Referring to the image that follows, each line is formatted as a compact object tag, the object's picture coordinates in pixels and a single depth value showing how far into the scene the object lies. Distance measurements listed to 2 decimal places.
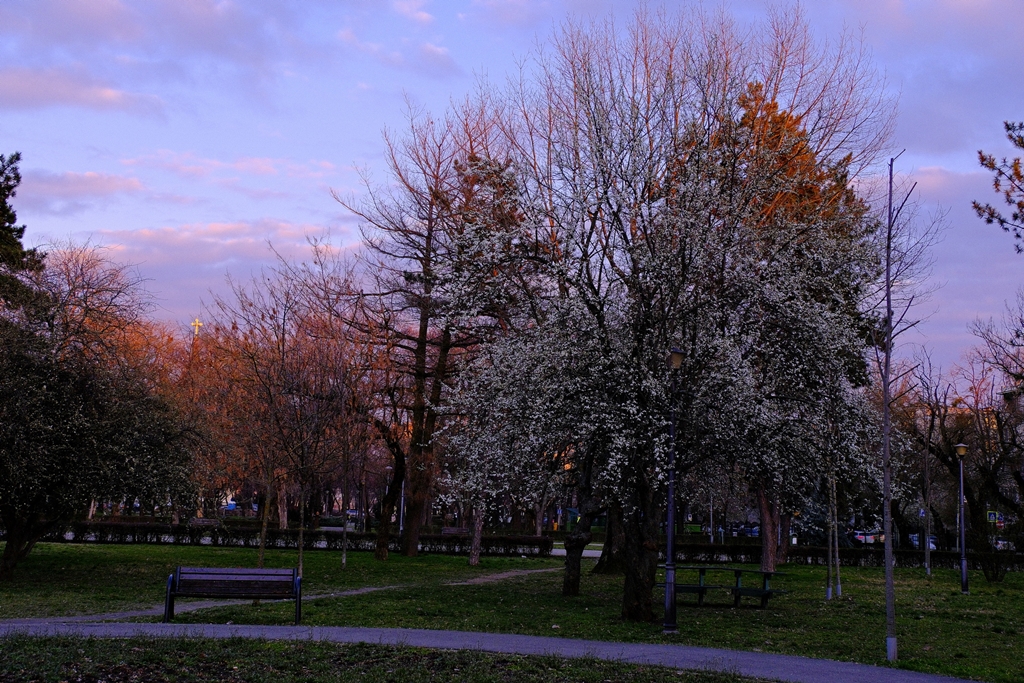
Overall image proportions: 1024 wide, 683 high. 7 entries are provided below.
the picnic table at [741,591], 16.80
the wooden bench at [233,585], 12.73
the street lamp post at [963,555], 22.53
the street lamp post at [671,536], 13.38
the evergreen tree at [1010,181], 13.52
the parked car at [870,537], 53.22
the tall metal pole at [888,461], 11.35
